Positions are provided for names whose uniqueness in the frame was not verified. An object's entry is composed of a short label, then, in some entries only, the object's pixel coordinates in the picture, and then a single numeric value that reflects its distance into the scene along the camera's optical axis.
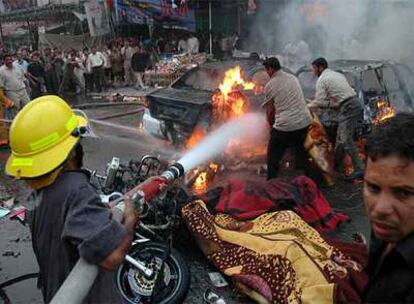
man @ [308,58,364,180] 7.02
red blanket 4.82
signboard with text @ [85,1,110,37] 20.88
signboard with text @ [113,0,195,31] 19.39
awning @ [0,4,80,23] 22.43
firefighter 1.67
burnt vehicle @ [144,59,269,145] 7.72
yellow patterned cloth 3.57
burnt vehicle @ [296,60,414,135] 7.73
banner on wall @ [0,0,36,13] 25.03
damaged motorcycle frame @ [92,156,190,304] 3.90
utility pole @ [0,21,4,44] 24.30
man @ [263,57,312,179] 6.33
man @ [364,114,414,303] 1.28
